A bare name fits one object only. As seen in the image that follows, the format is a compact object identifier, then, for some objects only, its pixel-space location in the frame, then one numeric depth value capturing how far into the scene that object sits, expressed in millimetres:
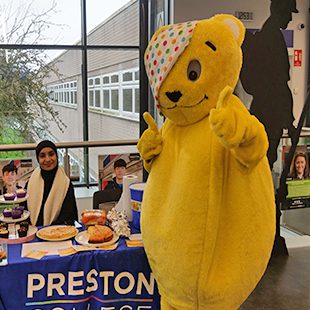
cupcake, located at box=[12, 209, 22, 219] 2102
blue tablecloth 1786
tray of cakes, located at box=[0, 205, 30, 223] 2086
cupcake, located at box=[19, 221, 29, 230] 2062
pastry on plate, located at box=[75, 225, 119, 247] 1937
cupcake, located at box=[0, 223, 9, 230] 2054
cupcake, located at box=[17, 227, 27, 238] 1995
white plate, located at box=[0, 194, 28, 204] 2117
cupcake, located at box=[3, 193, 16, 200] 2124
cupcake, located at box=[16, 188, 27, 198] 2160
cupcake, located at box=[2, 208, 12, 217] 2105
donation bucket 2123
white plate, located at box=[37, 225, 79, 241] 1987
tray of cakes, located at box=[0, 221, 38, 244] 1962
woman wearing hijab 2359
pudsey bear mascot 1396
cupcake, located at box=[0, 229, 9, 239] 1964
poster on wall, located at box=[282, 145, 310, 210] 3607
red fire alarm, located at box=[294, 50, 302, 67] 3963
